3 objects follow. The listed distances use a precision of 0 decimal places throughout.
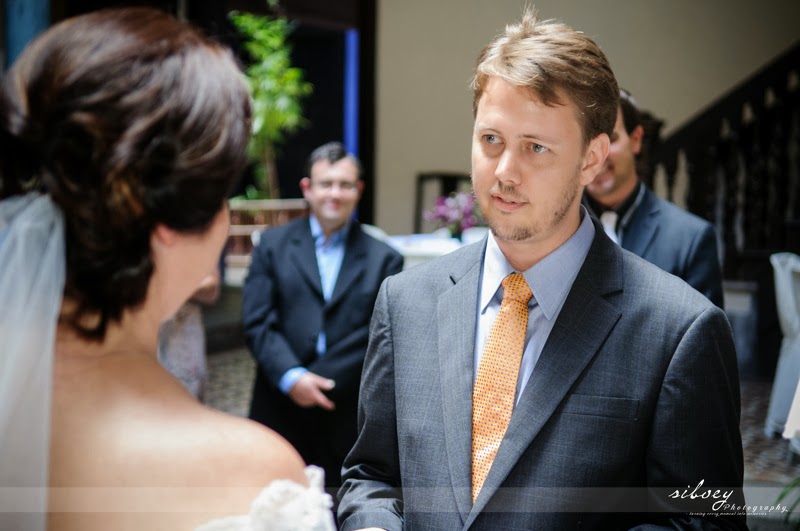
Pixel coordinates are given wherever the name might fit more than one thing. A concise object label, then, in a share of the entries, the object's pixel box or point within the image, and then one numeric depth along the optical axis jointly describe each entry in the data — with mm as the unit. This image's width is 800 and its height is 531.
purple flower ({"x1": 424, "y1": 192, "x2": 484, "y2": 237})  5098
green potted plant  11891
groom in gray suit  1376
